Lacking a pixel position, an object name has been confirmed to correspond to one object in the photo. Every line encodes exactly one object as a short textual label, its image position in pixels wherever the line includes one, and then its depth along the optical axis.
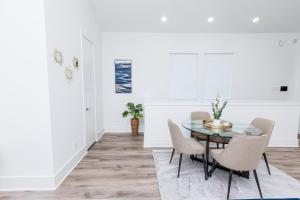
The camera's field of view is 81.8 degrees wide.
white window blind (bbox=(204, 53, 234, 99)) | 4.93
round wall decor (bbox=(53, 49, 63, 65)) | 2.39
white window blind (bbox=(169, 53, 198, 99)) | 4.92
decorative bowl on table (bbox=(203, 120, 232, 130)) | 2.67
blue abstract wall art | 4.83
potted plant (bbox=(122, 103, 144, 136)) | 4.66
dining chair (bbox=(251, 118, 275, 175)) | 2.68
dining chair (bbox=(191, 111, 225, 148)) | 3.51
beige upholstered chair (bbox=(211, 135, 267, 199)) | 2.03
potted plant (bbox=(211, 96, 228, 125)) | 2.77
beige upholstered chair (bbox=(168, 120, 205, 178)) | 2.62
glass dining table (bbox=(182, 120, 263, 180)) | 2.49
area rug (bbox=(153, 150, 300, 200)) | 2.23
